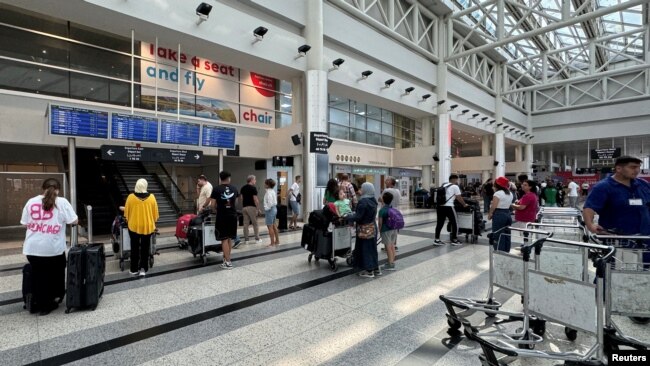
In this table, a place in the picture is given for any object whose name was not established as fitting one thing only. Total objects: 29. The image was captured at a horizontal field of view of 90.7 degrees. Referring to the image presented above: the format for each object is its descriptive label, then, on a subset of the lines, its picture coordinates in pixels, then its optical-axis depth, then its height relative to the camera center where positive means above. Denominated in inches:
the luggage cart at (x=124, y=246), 213.2 -42.2
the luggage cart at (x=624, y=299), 98.0 -37.0
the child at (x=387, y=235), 213.2 -36.0
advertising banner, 463.2 +149.3
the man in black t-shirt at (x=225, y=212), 209.3 -19.1
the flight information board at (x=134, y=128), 319.0 +57.2
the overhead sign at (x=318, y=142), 423.2 +53.1
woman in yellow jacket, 187.2 -22.4
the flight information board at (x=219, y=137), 376.8 +55.2
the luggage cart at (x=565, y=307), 84.7 -36.3
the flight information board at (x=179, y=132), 350.9 +57.0
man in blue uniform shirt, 127.0 -9.1
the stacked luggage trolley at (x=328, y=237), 211.8 -36.9
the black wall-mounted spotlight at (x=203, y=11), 325.5 +176.7
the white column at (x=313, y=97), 426.9 +114.5
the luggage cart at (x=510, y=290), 105.5 -46.2
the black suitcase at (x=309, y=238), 219.3 -38.7
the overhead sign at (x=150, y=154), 318.7 +30.9
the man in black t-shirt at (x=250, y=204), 289.7 -19.8
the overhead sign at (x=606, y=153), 1008.9 +86.4
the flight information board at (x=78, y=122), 279.7 +56.5
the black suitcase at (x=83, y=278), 140.9 -41.9
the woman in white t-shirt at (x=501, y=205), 211.3 -16.0
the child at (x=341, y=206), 214.1 -16.2
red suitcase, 262.4 -35.7
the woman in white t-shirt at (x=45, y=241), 137.5 -24.8
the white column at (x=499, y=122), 930.1 +172.0
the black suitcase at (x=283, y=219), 379.6 -43.5
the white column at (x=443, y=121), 674.2 +128.7
